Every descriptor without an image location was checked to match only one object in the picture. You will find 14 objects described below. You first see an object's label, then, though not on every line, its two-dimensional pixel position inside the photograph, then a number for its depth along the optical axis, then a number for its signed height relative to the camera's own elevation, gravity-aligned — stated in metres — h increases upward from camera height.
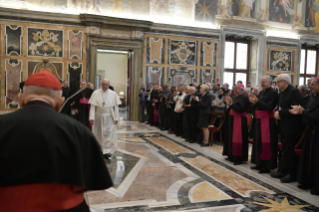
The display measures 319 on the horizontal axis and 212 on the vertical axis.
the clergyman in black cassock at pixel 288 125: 4.93 -0.62
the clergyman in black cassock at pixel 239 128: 6.09 -0.85
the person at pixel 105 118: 6.45 -0.75
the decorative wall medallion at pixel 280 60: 16.25 +1.77
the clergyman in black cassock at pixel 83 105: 9.63 -0.72
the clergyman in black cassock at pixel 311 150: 4.33 -0.95
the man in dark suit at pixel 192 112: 8.58 -0.75
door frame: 12.97 +1.35
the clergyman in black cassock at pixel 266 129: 5.42 -0.78
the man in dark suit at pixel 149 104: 12.65 -0.81
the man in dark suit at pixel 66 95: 10.46 -0.41
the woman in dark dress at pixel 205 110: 7.94 -0.62
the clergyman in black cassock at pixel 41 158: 1.59 -0.44
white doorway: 21.45 +1.23
